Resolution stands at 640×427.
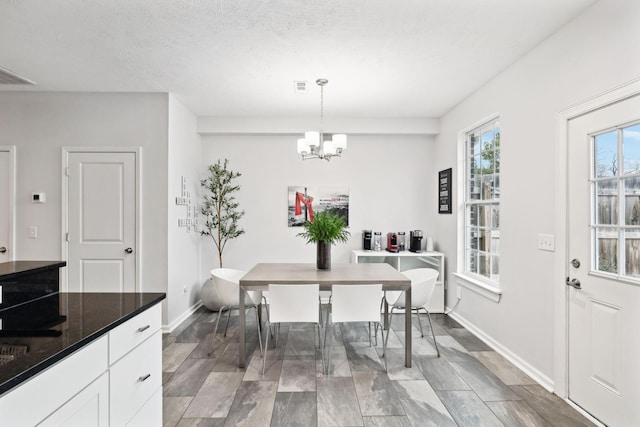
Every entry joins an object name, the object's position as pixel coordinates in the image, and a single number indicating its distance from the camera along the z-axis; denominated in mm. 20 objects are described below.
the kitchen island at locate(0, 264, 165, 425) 931
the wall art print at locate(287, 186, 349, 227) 4832
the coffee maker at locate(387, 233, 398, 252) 4523
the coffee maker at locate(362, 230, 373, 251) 4684
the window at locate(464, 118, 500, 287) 3377
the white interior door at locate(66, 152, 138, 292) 3600
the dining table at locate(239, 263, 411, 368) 2771
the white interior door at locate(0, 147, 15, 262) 3590
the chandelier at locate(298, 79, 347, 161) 3109
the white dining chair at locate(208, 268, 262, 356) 3078
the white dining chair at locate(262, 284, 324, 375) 2705
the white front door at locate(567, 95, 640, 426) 1852
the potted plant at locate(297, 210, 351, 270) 3062
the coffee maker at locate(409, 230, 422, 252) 4555
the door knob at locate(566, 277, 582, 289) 2197
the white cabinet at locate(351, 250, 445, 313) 4328
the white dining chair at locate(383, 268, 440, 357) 3066
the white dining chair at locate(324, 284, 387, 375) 2710
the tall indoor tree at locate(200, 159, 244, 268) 4625
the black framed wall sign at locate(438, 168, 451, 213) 4281
